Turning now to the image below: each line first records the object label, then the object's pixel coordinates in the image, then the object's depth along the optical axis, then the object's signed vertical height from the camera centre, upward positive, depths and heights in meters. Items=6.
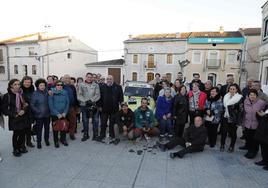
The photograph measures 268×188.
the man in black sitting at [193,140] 4.96 -1.55
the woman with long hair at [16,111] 4.48 -0.83
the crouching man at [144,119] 5.84 -1.23
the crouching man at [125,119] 5.82 -1.23
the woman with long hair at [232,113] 5.01 -0.86
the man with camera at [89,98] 5.80 -0.65
